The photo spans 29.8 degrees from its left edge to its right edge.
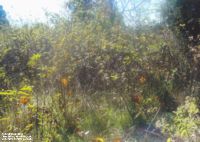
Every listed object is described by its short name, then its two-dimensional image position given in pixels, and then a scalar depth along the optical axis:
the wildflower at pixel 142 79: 5.21
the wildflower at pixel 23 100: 3.70
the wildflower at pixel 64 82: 4.36
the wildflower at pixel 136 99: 4.60
